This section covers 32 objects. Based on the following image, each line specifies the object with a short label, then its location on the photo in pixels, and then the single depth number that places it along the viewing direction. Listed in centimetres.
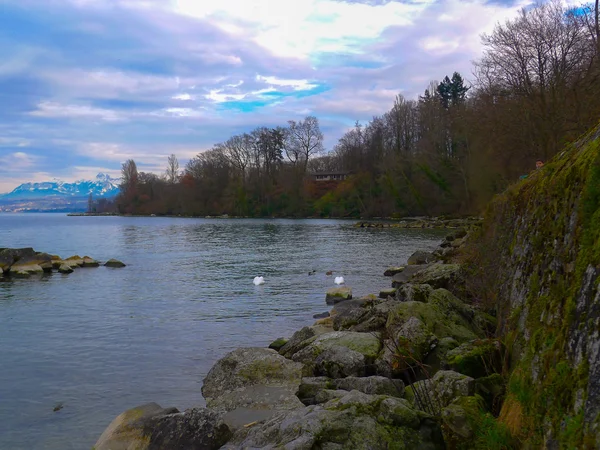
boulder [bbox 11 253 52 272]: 2770
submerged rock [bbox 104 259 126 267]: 2936
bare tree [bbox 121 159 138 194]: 15200
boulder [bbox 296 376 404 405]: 643
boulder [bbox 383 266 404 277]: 2320
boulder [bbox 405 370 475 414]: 534
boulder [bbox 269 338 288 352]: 1102
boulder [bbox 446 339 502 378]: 607
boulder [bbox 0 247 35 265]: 2780
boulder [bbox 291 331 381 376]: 829
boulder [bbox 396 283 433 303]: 1025
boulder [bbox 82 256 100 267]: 2952
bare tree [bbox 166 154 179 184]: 15135
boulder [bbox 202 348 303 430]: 703
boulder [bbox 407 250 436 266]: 2395
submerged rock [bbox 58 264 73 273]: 2706
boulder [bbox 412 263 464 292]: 1307
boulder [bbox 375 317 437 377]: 738
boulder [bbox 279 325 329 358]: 1006
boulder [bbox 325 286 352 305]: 1734
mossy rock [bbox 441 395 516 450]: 410
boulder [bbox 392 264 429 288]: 1911
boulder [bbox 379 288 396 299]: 1662
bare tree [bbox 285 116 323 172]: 11125
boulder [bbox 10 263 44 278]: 2627
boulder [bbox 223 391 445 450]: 434
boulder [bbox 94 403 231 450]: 570
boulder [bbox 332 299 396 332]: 1017
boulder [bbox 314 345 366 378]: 785
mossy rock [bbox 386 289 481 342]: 820
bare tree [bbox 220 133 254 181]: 11769
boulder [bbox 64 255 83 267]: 2905
